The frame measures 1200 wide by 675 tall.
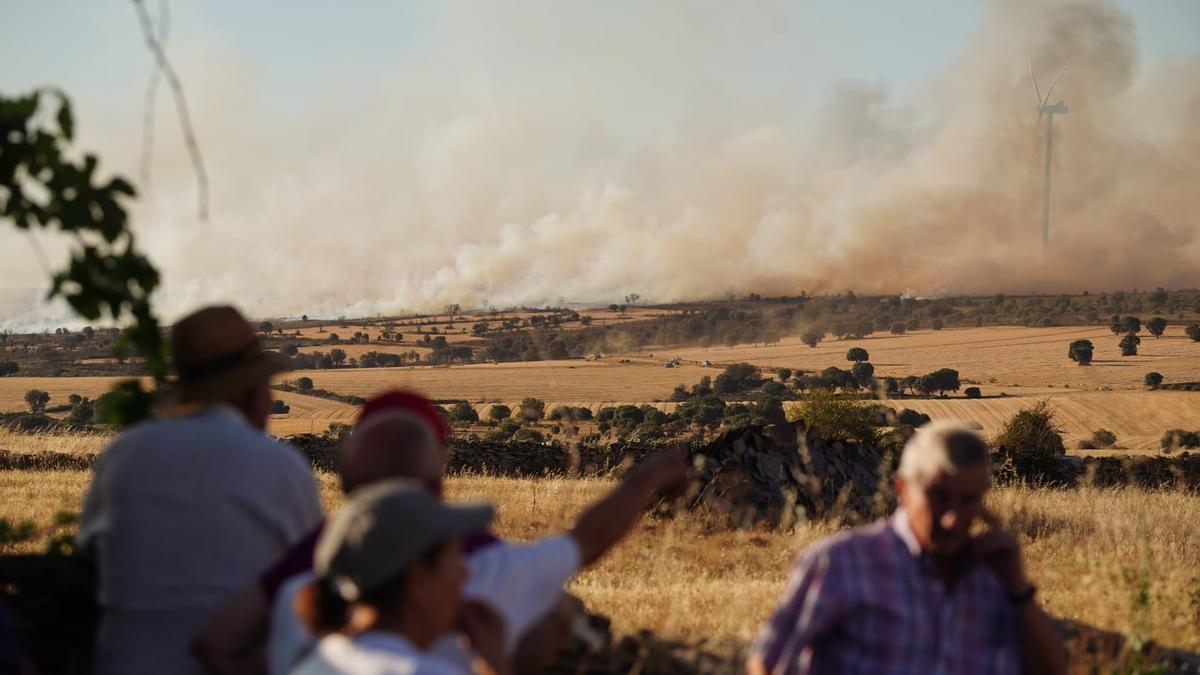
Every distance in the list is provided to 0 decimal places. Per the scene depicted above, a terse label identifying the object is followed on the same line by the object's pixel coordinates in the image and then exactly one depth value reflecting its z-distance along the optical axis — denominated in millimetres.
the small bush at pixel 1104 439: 50681
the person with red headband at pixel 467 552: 2897
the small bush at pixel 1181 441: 43750
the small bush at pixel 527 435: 39731
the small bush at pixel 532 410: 63181
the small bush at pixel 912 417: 51031
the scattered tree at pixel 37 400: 67000
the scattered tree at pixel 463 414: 62500
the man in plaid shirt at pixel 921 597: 3658
